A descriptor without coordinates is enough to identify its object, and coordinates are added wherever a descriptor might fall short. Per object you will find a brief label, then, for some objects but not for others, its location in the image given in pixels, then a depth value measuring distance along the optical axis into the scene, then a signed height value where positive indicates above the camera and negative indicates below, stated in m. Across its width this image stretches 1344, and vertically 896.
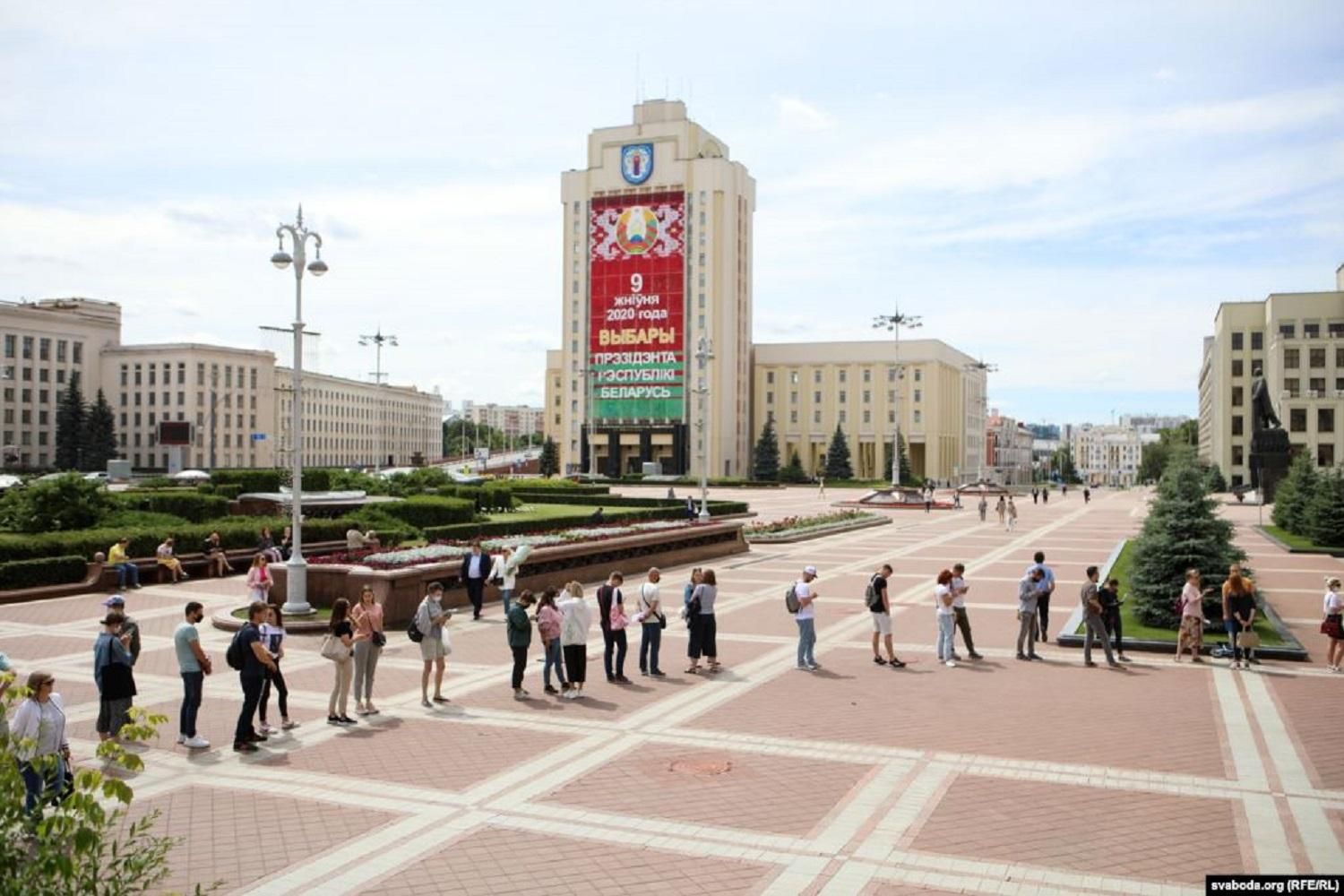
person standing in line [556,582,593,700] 14.15 -2.47
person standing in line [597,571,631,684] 15.07 -2.34
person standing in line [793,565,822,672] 15.85 -2.44
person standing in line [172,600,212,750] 11.55 -2.38
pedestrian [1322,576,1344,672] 15.81 -2.41
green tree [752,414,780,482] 110.50 +0.25
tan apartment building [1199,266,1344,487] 84.38 +8.60
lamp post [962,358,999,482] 136.62 +7.01
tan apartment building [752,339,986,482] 116.38 +7.14
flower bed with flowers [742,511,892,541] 38.84 -2.65
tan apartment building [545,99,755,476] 108.06 +18.24
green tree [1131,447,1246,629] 18.94 -1.55
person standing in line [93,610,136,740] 11.24 -2.36
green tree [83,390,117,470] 95.50 +2.06
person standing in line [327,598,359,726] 12.59 -2.55
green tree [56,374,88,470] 94.25 +2.83
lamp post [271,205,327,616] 19.56 +0.21
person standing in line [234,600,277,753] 11.48 -2.41
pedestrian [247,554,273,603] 19.52 -2.27
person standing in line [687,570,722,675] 15.86 -2.52
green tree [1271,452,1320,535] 41.09 -1.27
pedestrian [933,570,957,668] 16.47 -2.49
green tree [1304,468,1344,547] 36.00 -1.83
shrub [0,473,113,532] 28.03 -1.30
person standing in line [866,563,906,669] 16.30 -2.28
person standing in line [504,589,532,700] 13.90 -2.29
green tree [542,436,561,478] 115.67 +0.27
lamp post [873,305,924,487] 64.75 +8.91
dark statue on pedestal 63.66 +0.59
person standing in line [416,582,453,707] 13.59 -2.26
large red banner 108.38 +16.19
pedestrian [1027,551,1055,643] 17.25 -2.25
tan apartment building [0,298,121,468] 96.75 +8.91
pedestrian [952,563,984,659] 16.56 -2.28
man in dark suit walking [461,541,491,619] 21.00 -2.34
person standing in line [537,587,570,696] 14.22 -2.37
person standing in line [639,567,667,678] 15.53 -2.44
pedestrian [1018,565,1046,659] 16.88 -2.30
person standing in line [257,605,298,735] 11.96 -2.26
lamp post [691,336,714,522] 39.39 +3.68
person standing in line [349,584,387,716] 13.11 -2.40
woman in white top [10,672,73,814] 8.38 -2.14
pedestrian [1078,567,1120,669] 16.14 -2.38
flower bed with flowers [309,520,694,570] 21.48 -2.04
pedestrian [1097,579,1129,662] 16.50 -2.29
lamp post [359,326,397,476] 74.47 +8.66
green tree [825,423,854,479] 107.88 -0.01
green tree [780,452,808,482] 109.75 -1.09
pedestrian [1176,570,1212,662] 16.39 -2.43
